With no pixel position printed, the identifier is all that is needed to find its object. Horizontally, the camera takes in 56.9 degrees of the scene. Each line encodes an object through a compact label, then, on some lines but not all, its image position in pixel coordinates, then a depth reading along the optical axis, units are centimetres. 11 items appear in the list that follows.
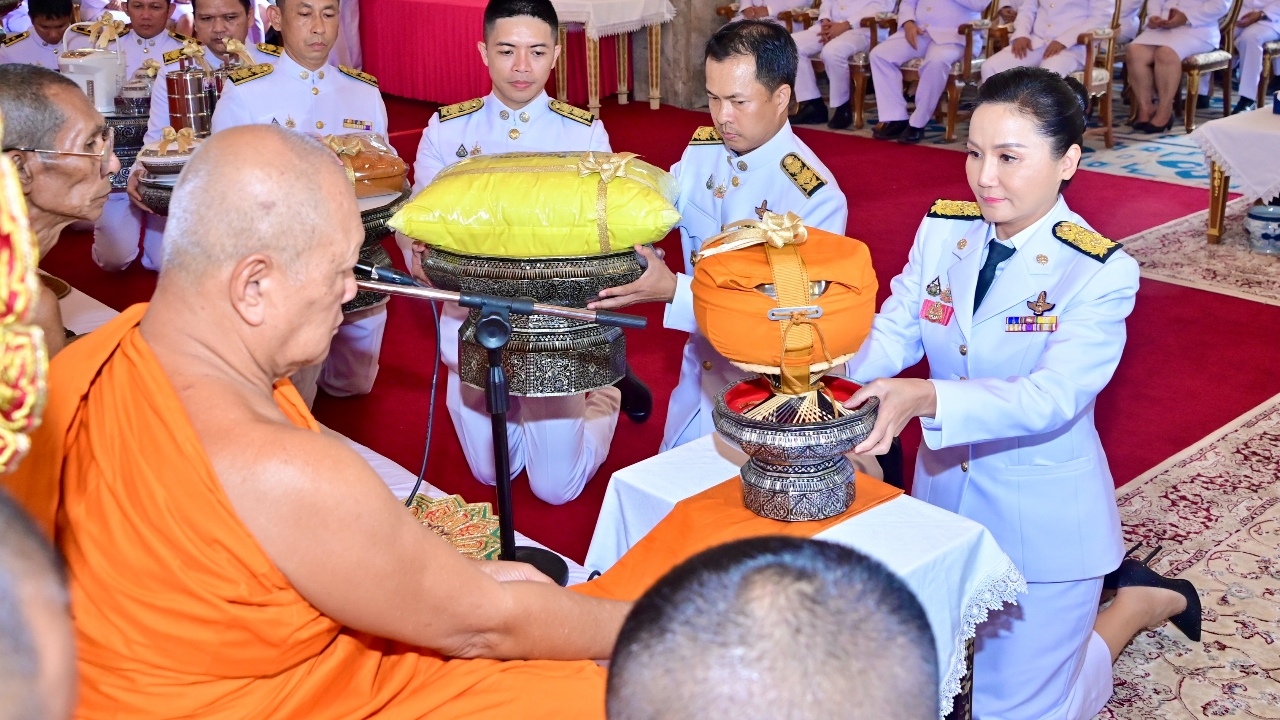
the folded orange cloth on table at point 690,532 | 204
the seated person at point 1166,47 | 866
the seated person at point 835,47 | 938
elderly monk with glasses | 262
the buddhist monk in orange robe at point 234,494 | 145
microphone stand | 208
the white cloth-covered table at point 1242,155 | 586
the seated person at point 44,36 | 693
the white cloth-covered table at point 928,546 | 199
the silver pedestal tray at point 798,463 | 195
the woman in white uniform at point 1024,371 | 224
